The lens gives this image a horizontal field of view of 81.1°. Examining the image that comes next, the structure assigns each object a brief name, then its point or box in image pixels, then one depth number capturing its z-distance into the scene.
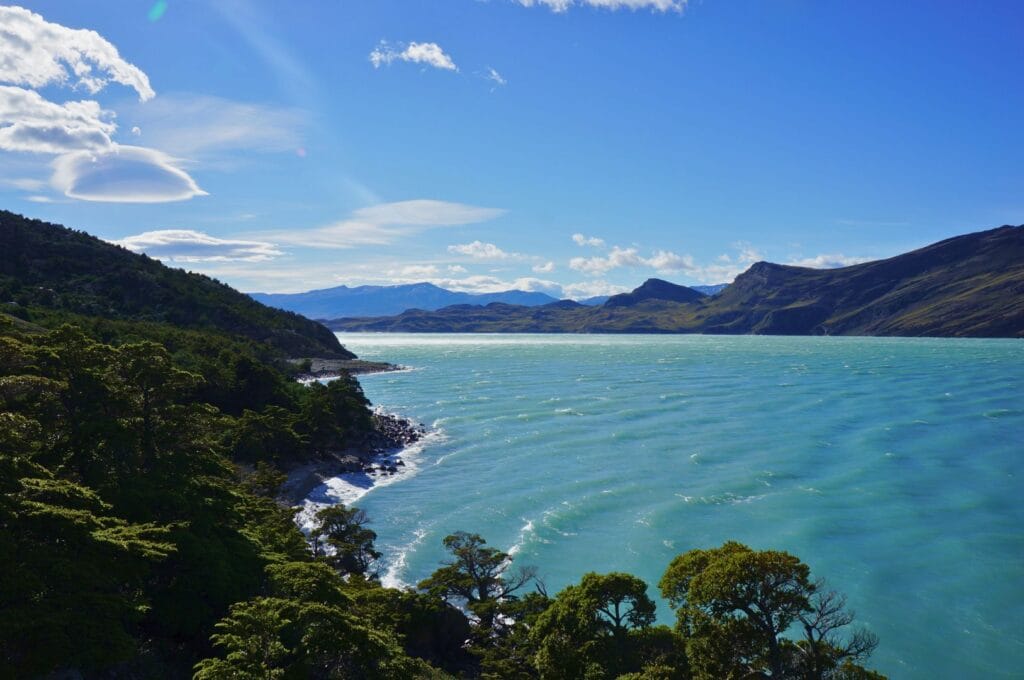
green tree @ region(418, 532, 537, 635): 30.22
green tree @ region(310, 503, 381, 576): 37.22
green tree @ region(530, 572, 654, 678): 21.94
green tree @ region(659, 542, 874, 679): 19.02
